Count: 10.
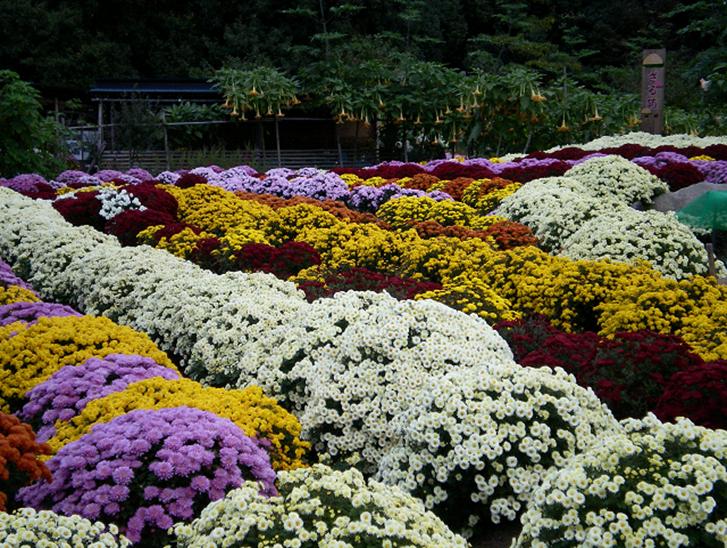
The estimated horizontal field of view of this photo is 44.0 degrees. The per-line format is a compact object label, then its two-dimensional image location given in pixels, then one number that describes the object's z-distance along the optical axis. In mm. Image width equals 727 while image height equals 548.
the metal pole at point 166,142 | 23484
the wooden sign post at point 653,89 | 20167
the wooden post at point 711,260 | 8586
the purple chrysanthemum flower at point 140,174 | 19192
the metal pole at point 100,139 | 23359
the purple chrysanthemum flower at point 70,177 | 18208
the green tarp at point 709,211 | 9305
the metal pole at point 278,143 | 24172
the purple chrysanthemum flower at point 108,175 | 18422
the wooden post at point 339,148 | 26781
